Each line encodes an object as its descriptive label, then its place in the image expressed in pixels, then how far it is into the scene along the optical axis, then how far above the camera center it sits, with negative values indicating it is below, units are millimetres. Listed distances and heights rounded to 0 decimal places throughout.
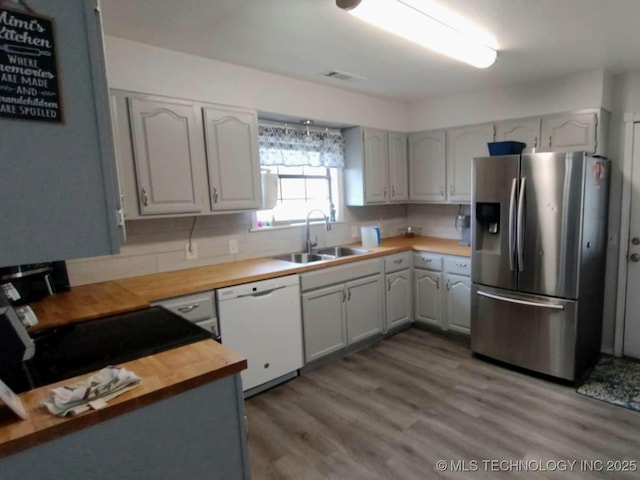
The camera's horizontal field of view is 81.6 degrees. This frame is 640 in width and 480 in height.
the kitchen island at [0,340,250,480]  932 -631
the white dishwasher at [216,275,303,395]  2469 -901
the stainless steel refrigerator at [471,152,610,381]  2594 -523
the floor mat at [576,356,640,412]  2516 -1460
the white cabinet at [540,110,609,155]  3006 +446
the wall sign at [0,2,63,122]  763 +297
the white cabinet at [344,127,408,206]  3730 +291
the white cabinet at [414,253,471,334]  3449 -974
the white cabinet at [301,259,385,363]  2955 -950
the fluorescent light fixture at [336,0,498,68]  1776 +891
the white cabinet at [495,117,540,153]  3316 +512
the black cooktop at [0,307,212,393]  1195 -527
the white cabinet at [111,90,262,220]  2287 +309
